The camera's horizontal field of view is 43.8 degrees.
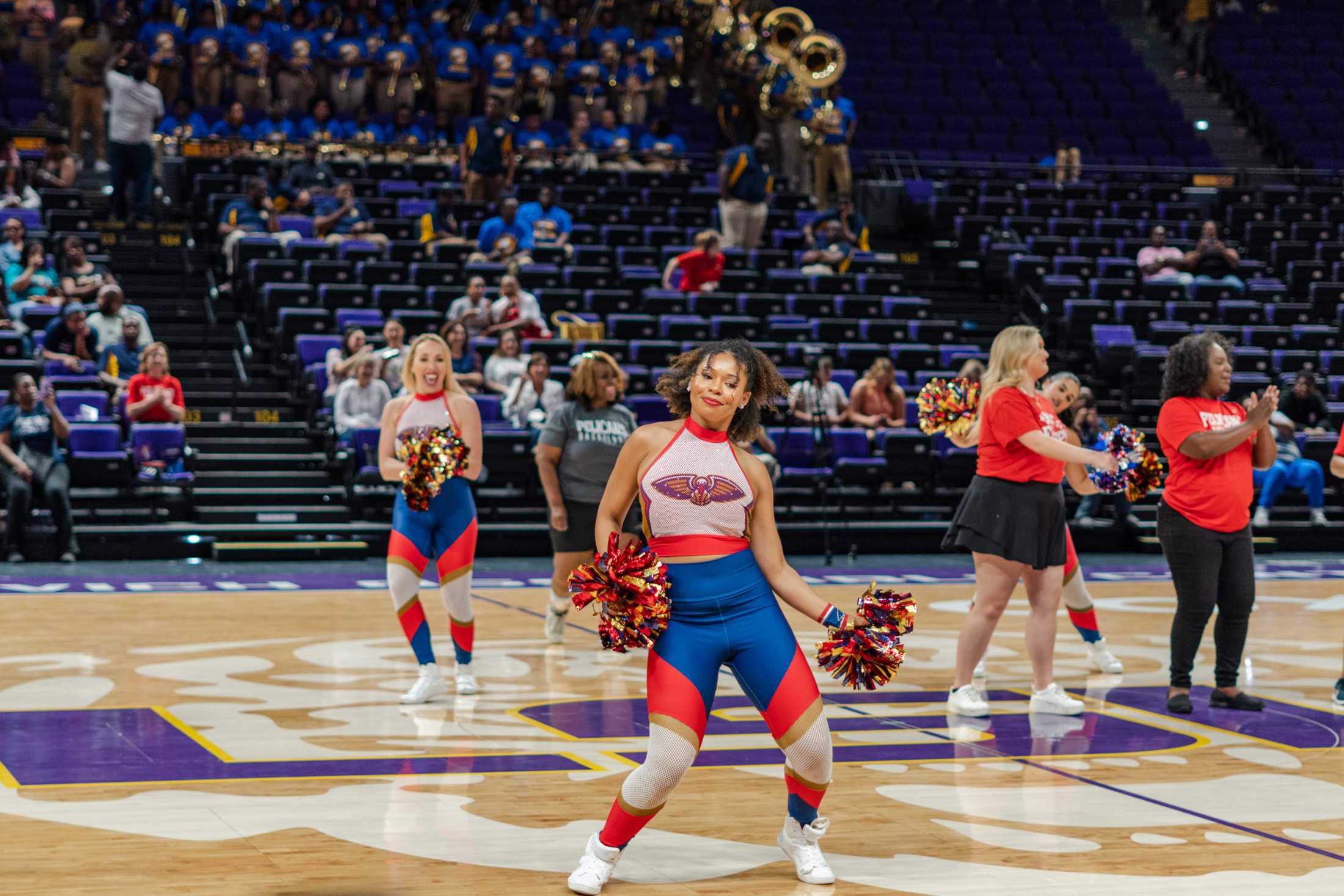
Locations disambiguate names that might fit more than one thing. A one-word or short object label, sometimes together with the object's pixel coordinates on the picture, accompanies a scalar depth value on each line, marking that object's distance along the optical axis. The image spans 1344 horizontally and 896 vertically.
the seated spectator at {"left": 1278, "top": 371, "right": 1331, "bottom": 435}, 17.53
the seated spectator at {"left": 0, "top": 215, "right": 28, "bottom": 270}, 15.59
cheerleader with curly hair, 4.80
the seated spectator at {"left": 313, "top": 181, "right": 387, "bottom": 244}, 17.52
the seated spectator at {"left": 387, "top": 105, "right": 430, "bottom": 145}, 20.22
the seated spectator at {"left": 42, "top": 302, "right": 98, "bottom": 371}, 14.60
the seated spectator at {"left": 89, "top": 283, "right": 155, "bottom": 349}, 14.80
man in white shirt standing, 17.38
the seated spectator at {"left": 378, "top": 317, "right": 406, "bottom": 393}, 14.59
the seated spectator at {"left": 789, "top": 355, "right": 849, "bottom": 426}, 15.70
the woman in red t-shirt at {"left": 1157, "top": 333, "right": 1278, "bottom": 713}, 7.67
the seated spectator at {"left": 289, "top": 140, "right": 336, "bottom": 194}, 18.14
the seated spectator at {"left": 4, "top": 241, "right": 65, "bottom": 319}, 15.28
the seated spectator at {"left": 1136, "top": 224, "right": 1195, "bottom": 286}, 19.92
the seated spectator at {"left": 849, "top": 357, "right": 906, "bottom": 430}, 15.89
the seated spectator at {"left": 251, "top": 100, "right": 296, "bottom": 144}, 19.69
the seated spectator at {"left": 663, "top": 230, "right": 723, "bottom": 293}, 17.58
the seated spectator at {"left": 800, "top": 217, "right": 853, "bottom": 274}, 19.00
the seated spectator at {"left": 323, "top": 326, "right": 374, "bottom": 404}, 14.66
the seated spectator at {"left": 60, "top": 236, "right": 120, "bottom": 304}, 15.23
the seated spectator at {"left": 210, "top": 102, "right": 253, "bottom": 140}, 19.30
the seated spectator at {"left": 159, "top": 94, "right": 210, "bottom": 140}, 19.42
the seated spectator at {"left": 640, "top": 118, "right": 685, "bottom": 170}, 21.41
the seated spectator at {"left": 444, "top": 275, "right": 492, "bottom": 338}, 15.88
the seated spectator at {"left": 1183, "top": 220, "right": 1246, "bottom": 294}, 20.20
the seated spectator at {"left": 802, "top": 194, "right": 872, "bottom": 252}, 19.48
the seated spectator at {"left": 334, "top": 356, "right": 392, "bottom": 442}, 14.48
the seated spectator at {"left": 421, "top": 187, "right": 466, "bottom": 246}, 18.02
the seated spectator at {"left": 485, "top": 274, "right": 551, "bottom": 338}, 15.92
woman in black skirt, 7.55
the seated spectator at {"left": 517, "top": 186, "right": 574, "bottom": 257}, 18.16
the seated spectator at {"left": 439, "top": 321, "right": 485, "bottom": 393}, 14.89
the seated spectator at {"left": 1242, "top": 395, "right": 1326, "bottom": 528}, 16.77
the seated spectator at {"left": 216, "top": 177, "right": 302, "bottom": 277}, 17.36
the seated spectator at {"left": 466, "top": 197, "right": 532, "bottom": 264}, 17.61
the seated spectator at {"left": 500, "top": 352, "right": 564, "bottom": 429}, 14.84
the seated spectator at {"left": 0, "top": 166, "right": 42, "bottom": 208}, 16.67
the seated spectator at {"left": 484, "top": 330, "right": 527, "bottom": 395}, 15.21
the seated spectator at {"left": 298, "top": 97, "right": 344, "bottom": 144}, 19.58
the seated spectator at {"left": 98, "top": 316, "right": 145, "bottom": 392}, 14.43
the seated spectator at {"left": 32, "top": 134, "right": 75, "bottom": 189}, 17.78
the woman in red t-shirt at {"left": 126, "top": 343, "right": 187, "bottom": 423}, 14.06
